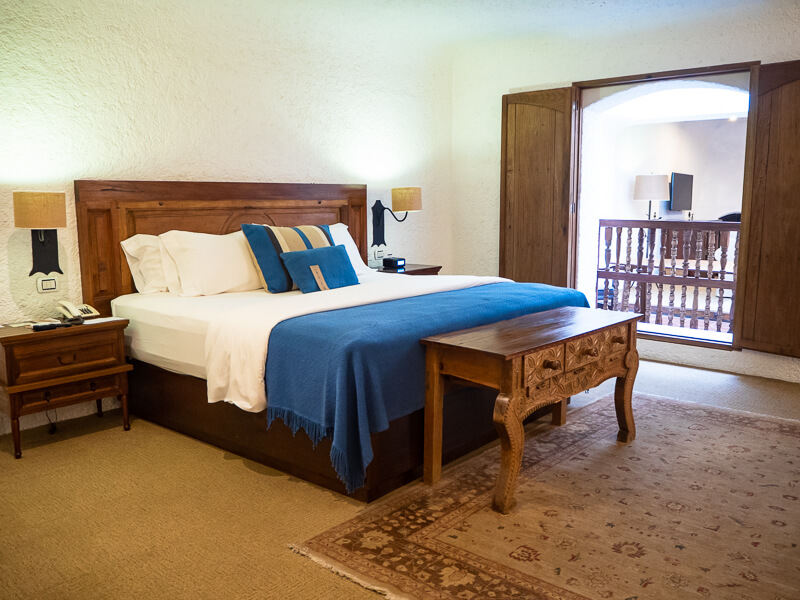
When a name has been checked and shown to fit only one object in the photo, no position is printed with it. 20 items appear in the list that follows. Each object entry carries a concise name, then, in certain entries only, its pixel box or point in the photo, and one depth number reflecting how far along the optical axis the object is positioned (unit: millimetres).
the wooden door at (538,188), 5465
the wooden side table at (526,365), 2586
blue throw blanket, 2543
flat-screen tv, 8898
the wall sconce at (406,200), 5352
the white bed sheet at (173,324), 3213
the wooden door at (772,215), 4402
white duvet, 2855
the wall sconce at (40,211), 3291
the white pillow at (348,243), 4676
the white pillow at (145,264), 3887
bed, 2840
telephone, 3493
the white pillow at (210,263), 3811
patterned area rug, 2115
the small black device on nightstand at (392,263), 5312
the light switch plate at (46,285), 3633
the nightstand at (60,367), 3162
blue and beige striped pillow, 3947
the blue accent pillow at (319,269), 3883
